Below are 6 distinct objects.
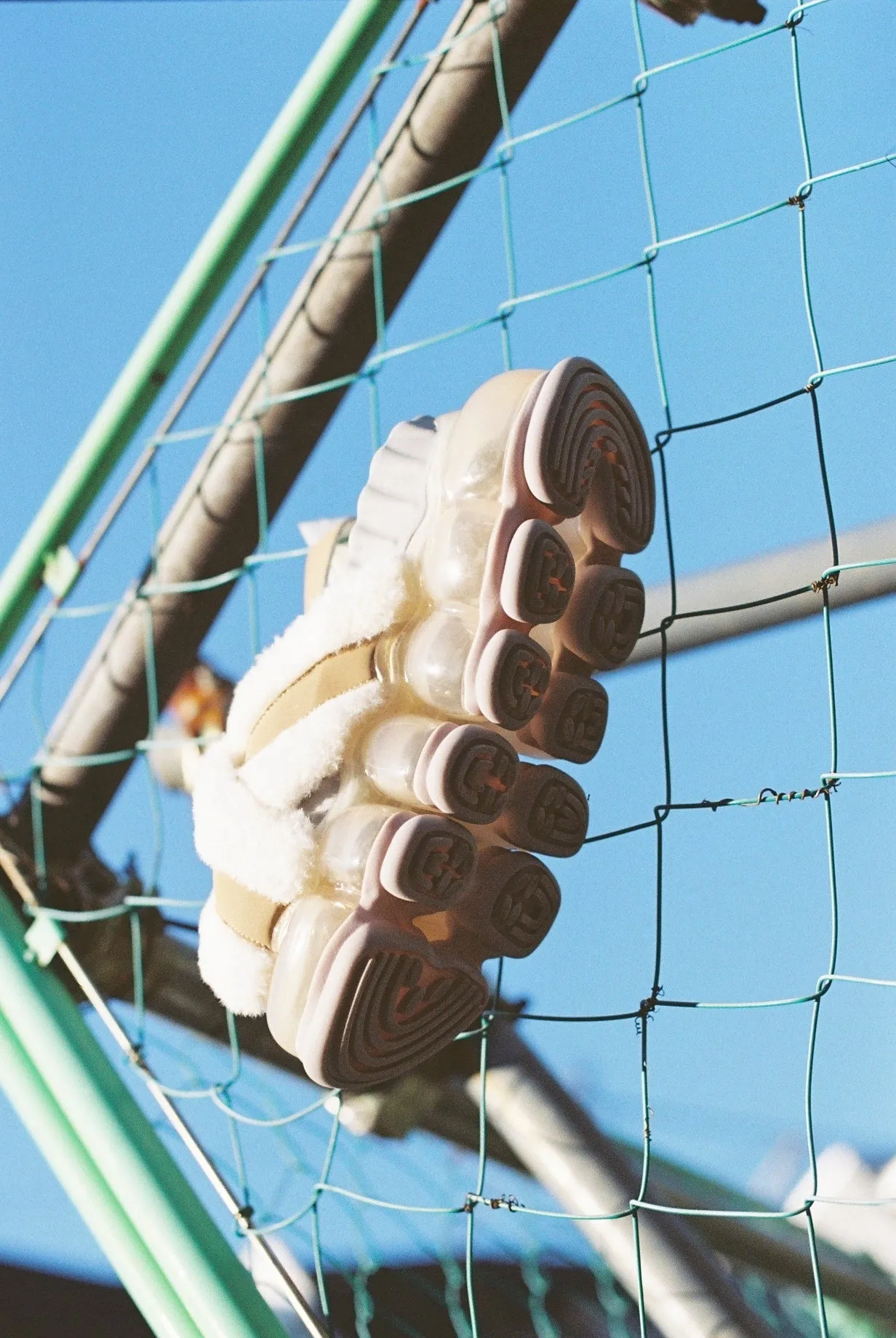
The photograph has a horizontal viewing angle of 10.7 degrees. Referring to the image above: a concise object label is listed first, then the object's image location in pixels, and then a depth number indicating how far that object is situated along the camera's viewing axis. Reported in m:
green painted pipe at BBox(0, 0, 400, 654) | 1.94
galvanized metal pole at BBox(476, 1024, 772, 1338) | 2.04
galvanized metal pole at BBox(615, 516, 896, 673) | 1.87
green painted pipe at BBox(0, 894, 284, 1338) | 1.82
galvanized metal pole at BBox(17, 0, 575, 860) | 1.88
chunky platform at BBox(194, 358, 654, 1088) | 1.62
